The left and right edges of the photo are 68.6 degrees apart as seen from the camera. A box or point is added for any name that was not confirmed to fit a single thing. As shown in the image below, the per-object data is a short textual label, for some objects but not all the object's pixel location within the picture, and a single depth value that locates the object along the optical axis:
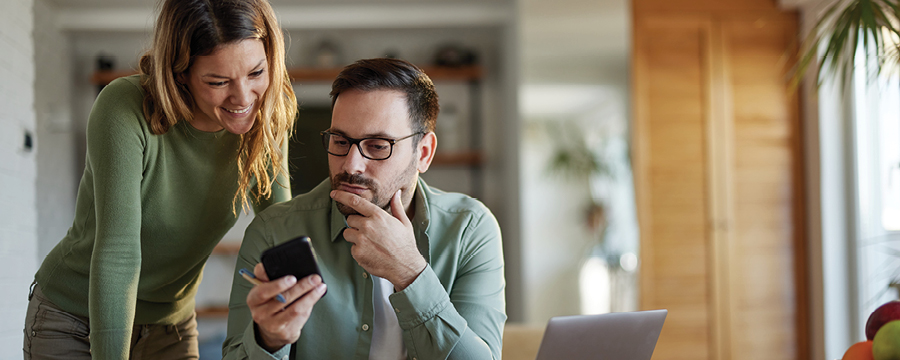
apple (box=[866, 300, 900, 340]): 1.13
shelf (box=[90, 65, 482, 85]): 4.63
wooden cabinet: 4.01
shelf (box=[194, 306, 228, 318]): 4.62
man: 1.19
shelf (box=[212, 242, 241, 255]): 4.64
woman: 1.23
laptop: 1.09
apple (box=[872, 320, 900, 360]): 1.02
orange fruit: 1.11
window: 3.70
